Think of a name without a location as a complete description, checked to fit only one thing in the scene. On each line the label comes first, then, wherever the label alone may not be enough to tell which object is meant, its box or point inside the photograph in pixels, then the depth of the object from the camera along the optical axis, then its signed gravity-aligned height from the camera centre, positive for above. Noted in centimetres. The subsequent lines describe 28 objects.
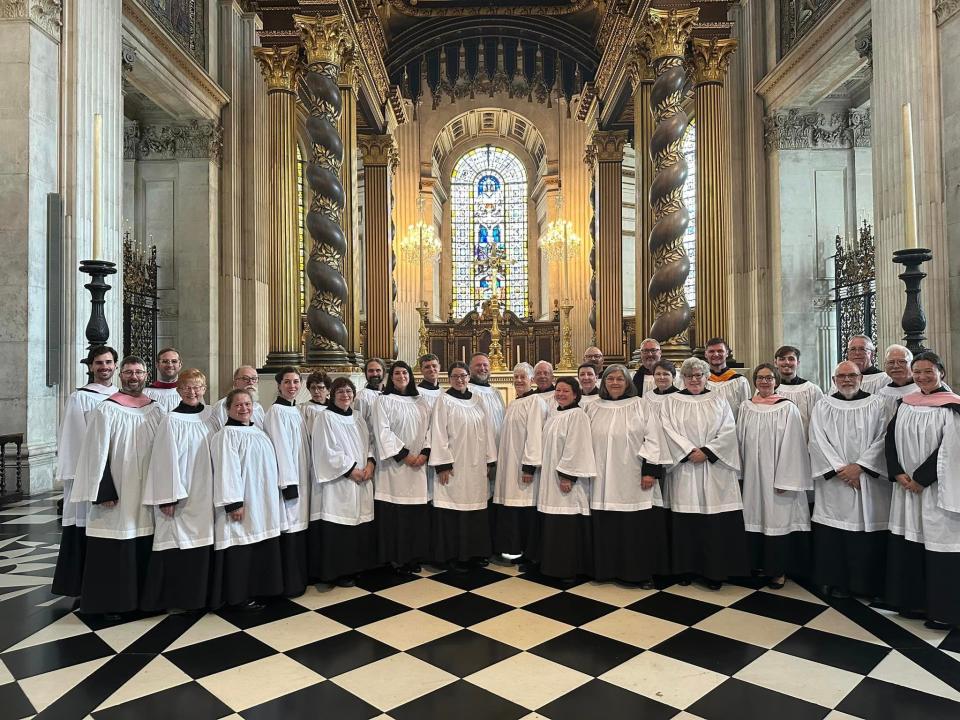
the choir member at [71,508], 442 -82
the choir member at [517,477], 538 -82
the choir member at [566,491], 500 -88
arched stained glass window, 2305 +525
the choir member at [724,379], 577 -8
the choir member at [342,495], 493 -87
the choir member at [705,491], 483 -87
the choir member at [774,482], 484 -80
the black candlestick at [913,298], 453 +47
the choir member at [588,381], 540 -7
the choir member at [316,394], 522 -13
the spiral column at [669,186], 866 +236
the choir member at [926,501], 404 -81
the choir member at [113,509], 420 -80
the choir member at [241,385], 469 -5
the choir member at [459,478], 530 -82
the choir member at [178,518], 424 -87
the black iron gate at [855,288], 1101 +132
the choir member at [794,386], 522 -14
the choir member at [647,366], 661 +5
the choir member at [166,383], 517 -3
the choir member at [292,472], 469 -67
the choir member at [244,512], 435 -87
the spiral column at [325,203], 939 +240
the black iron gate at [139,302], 1175 +139
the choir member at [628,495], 491 -90
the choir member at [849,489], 451 -82
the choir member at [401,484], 521 -84
